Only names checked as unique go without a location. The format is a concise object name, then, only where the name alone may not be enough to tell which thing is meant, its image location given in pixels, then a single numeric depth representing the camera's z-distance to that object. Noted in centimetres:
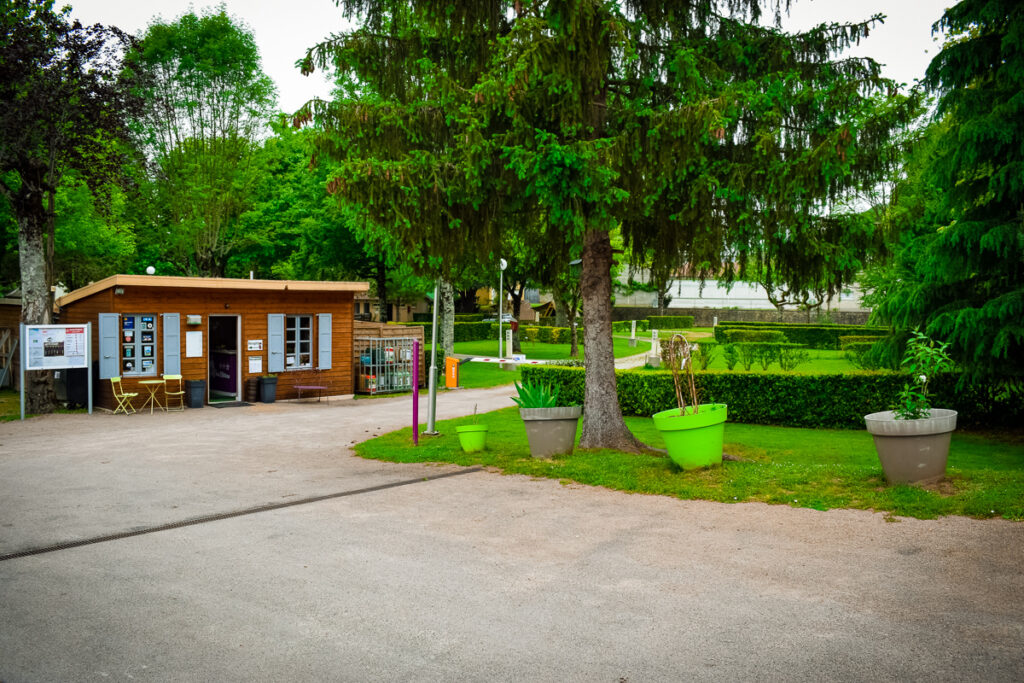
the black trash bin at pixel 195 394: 1897
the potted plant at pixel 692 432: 922
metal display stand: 2262
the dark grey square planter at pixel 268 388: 2005
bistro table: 1823
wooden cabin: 1803
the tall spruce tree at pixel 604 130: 938
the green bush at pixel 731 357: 1794
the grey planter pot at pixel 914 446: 791
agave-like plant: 1105
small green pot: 1162
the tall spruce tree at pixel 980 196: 1066
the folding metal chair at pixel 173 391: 1856
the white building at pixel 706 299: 7538
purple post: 1265
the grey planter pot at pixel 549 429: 1092
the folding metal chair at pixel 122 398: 1784
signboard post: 1672
